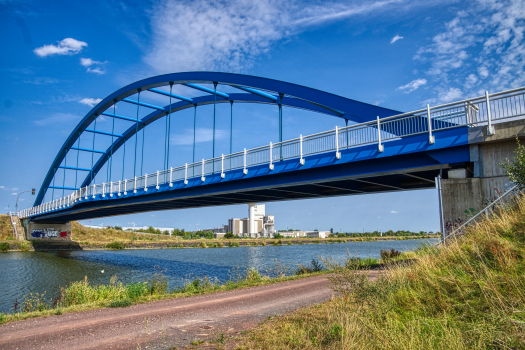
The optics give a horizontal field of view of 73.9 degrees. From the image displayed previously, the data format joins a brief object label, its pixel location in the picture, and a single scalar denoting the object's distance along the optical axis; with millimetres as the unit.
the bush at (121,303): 10070
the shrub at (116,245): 56781
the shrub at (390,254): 20050
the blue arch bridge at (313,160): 12328
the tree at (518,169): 9398
